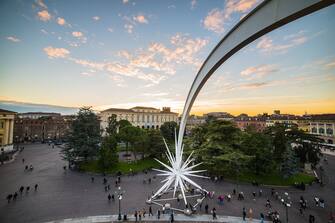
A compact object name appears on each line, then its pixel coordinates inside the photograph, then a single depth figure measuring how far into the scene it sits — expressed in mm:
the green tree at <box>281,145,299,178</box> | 23203
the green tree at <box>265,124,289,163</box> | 25584
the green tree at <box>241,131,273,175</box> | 24141
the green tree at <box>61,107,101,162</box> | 29047
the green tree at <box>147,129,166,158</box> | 33625
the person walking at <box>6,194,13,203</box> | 17334
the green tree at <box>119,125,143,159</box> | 34166
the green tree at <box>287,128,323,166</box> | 28016
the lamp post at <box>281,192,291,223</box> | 17012
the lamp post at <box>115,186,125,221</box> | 19667
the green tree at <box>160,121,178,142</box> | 49306
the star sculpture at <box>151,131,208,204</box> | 16180
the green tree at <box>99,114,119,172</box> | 27198
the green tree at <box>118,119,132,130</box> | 60647
